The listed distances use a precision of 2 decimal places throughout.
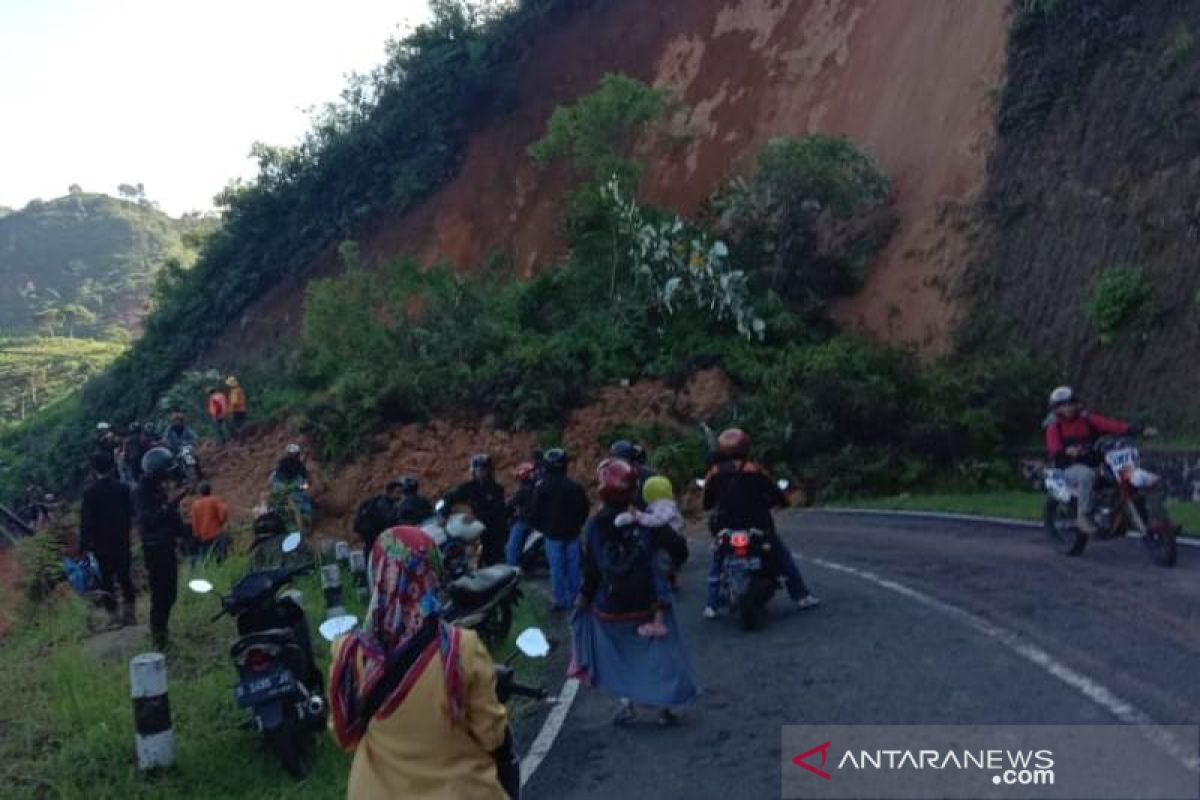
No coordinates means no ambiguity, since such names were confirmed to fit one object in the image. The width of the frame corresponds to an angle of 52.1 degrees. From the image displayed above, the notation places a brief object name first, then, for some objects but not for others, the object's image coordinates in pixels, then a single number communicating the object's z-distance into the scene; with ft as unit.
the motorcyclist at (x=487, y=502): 43.80
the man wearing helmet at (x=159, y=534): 33.53
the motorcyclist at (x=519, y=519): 43.11
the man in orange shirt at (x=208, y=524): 52.08
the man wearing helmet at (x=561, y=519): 38.09
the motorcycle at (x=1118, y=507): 34.76
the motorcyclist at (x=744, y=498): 33.55
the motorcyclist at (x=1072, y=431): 39.41
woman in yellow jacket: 12.69
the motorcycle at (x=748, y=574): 32.32
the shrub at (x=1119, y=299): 61.82
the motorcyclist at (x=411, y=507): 42.93
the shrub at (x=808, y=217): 86.58
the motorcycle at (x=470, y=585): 15.94
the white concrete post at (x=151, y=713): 22.68
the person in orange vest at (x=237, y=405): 100.32
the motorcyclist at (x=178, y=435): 77.42
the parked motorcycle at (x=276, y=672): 23.38
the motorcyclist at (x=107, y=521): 37.19
